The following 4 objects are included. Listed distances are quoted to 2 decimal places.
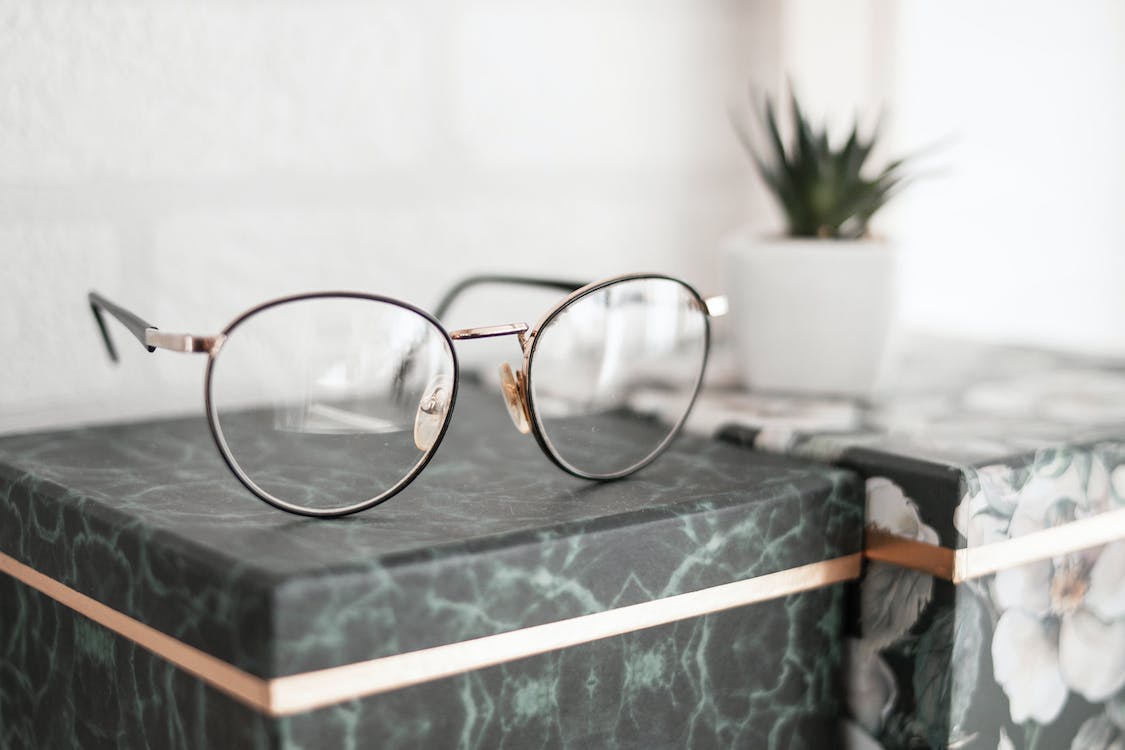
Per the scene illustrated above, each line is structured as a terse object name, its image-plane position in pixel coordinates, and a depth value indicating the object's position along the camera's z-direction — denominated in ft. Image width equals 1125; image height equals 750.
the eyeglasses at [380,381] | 1.51
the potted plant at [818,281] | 2.12
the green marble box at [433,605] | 1.25
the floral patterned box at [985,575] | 1.60
